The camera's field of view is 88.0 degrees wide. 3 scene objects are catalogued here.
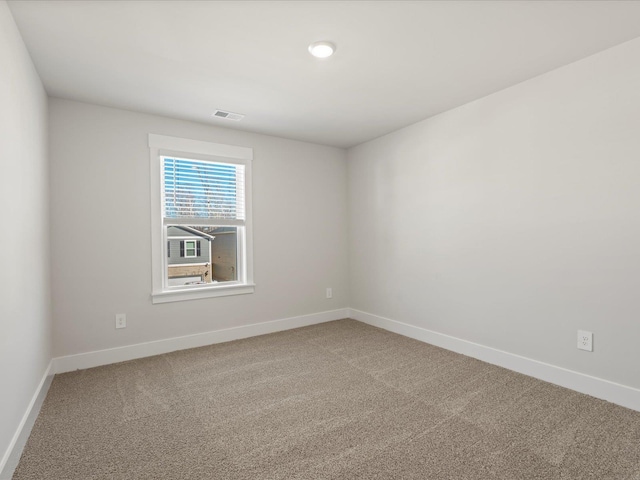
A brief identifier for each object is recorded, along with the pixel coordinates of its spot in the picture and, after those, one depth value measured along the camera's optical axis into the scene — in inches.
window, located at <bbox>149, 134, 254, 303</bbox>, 129.7
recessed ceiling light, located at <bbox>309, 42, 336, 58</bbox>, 82.5
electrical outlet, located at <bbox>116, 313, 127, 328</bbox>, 120.8
